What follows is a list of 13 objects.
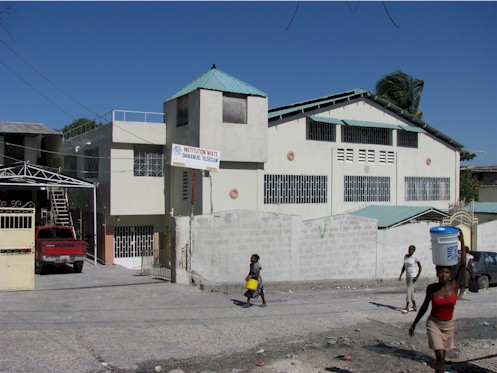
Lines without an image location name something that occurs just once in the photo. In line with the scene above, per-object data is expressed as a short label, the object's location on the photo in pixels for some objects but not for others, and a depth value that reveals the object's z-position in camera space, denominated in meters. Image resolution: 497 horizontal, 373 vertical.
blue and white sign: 16.12
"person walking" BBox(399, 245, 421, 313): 12.24
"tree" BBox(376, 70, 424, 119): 34.97
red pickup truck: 17.52
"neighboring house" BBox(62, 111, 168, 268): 20.66
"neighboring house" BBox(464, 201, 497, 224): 27.05
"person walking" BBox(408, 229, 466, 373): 6.75
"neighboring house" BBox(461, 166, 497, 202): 42.78
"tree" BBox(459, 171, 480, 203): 35.47
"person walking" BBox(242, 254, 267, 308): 11.98
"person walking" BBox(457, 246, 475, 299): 14.12
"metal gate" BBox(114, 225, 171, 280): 21.84
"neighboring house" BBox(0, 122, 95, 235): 20.33
